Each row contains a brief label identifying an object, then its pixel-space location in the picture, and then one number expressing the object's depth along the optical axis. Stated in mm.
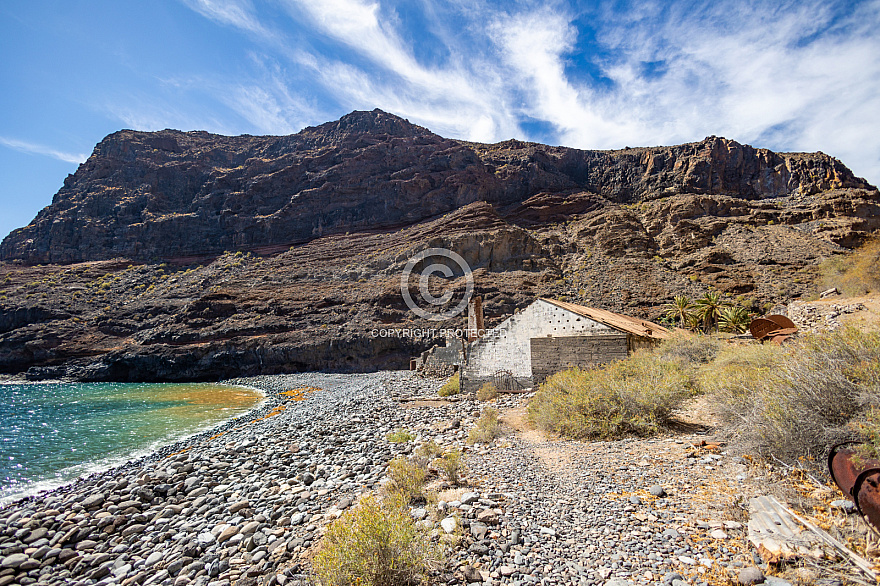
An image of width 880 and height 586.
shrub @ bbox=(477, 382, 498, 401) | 14305
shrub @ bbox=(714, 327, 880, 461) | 4031
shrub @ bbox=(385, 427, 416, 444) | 9453
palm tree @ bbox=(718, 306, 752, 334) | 24875
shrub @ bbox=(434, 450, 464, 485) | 6039
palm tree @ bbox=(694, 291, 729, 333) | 25789
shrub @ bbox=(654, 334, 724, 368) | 12077
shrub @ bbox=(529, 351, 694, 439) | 7113
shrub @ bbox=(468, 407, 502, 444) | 8414
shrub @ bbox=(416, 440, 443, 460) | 7604
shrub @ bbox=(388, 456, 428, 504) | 5691
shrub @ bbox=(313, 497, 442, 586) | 3562
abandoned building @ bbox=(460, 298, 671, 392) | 12398
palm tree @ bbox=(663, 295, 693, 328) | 28250
